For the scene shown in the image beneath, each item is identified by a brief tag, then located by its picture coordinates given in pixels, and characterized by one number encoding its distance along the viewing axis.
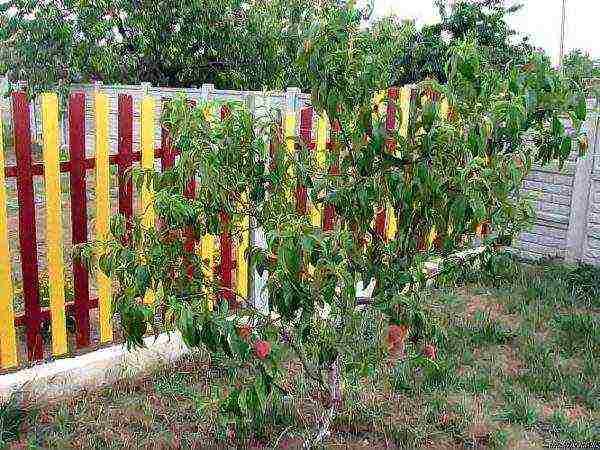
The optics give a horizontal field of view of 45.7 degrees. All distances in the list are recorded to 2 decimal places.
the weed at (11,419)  3.36
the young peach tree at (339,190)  2.44
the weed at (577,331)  4.67
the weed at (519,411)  3.71
